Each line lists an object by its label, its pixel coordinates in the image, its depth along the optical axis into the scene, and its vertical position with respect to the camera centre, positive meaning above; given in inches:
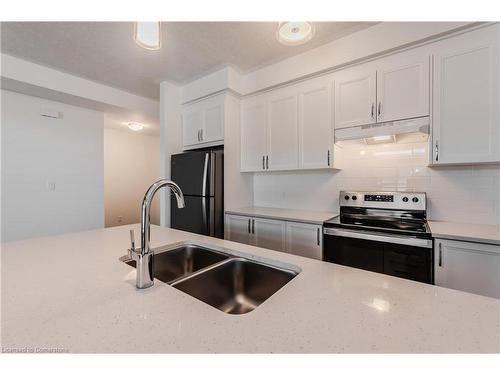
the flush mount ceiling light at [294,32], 50.2 +35.4
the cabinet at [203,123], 107.0 +31.4
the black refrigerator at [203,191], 98.3 -3.1
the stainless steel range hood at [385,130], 69.7 +18.7
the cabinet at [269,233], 87.1 -19.9
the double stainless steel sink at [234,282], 36.9 -17.2
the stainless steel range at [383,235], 60.6 -15.0
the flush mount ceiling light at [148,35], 44.0 +30.6
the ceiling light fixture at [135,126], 161.5 +43.3
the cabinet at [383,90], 70.5 +32.6
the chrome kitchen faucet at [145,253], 28.9 -9.3
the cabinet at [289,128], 89.0 +25.1
